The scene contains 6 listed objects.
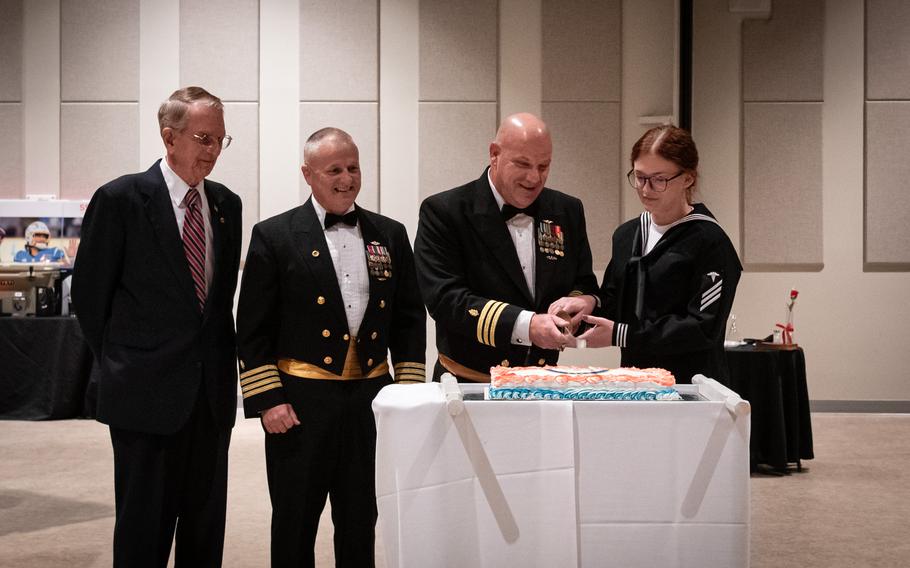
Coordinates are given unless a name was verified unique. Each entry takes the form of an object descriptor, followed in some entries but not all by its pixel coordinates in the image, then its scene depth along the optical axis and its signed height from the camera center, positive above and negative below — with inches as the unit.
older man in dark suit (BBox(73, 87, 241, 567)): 97.9 -6.2
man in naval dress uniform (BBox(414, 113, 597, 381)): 92.2 +2.5
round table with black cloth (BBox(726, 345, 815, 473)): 204.4 -27.5
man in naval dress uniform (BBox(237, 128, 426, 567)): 100.4 -8.4
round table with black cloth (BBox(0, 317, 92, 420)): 265.1 -26.9
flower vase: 221.8 -13.9
